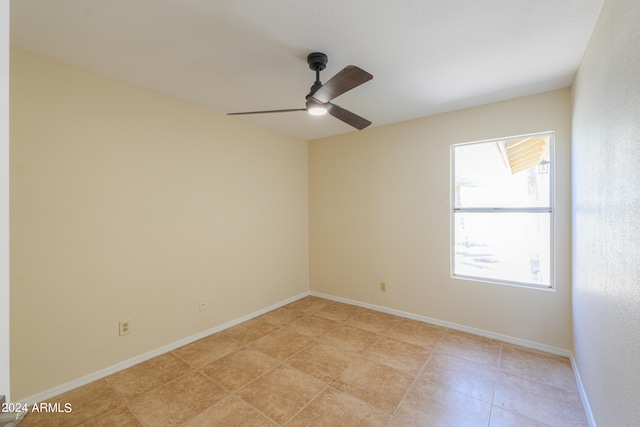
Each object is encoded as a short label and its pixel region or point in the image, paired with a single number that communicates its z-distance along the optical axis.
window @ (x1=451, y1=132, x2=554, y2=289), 2.73
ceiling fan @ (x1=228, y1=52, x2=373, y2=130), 1.65
